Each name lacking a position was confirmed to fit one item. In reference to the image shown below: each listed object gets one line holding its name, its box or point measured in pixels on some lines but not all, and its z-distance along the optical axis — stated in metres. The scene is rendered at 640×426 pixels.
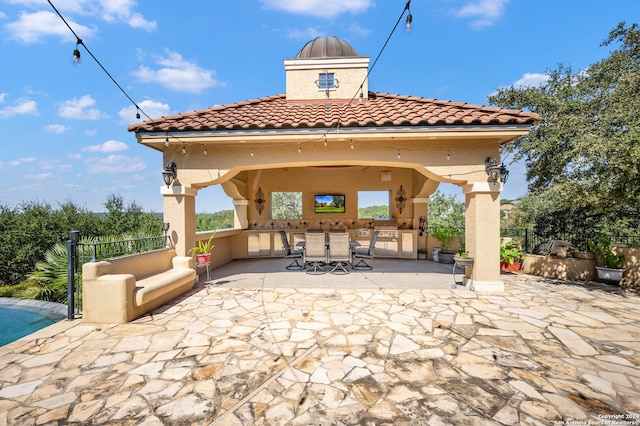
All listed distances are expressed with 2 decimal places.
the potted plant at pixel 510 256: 6.91
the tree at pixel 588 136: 4.99
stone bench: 3.78
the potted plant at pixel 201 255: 5.32
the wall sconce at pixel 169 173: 5.20
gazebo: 4.93
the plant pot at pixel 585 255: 6.24
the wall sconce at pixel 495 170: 4.92
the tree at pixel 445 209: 18.09
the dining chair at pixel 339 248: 6.29
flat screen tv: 10.08
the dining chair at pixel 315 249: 6.29
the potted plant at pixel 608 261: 5.72
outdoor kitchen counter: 8.76
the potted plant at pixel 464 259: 5.22
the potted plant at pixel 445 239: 8.05
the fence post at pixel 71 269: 3.97
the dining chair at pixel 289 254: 7.01
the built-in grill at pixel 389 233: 8.80
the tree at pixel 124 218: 11.83
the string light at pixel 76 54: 3.60
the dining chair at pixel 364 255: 6.90
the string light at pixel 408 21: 3.20
